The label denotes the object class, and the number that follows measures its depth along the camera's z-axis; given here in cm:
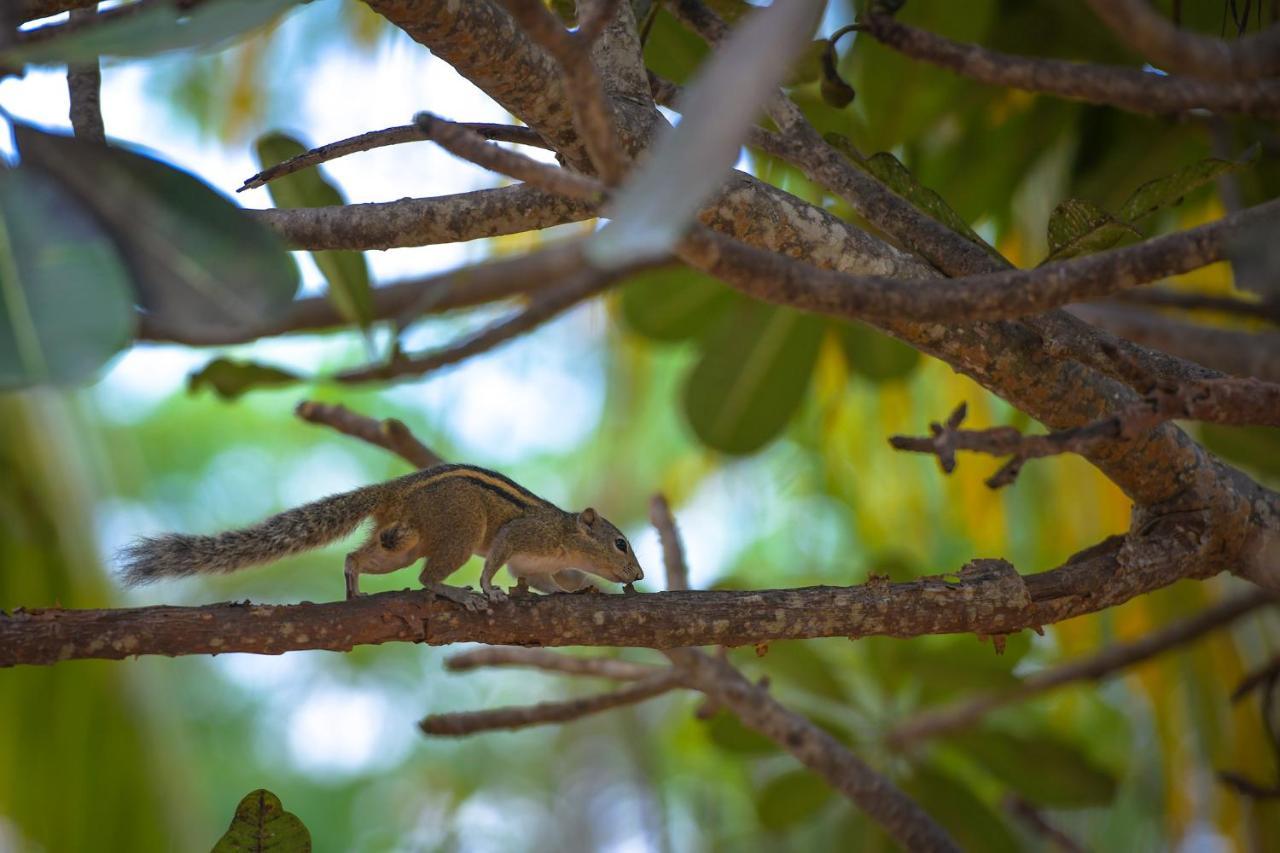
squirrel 462
